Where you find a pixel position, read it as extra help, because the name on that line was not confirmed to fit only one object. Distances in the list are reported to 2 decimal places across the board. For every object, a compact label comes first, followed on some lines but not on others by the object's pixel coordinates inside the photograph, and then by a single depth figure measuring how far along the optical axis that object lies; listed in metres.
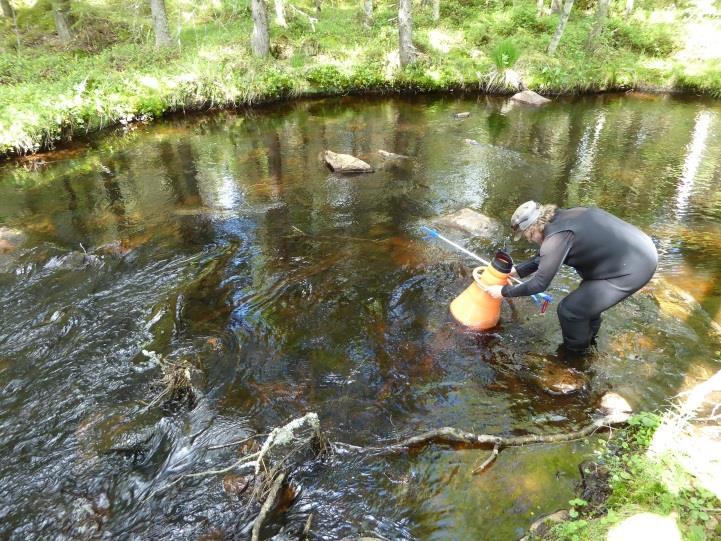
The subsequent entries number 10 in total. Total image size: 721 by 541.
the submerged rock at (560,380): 4.59
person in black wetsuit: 4.12
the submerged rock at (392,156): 11.40
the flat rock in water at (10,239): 7.50
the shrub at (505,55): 16.95
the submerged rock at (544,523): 3.16
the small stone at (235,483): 3.65
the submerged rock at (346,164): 10.55
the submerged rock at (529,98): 16.38
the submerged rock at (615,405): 4.27
